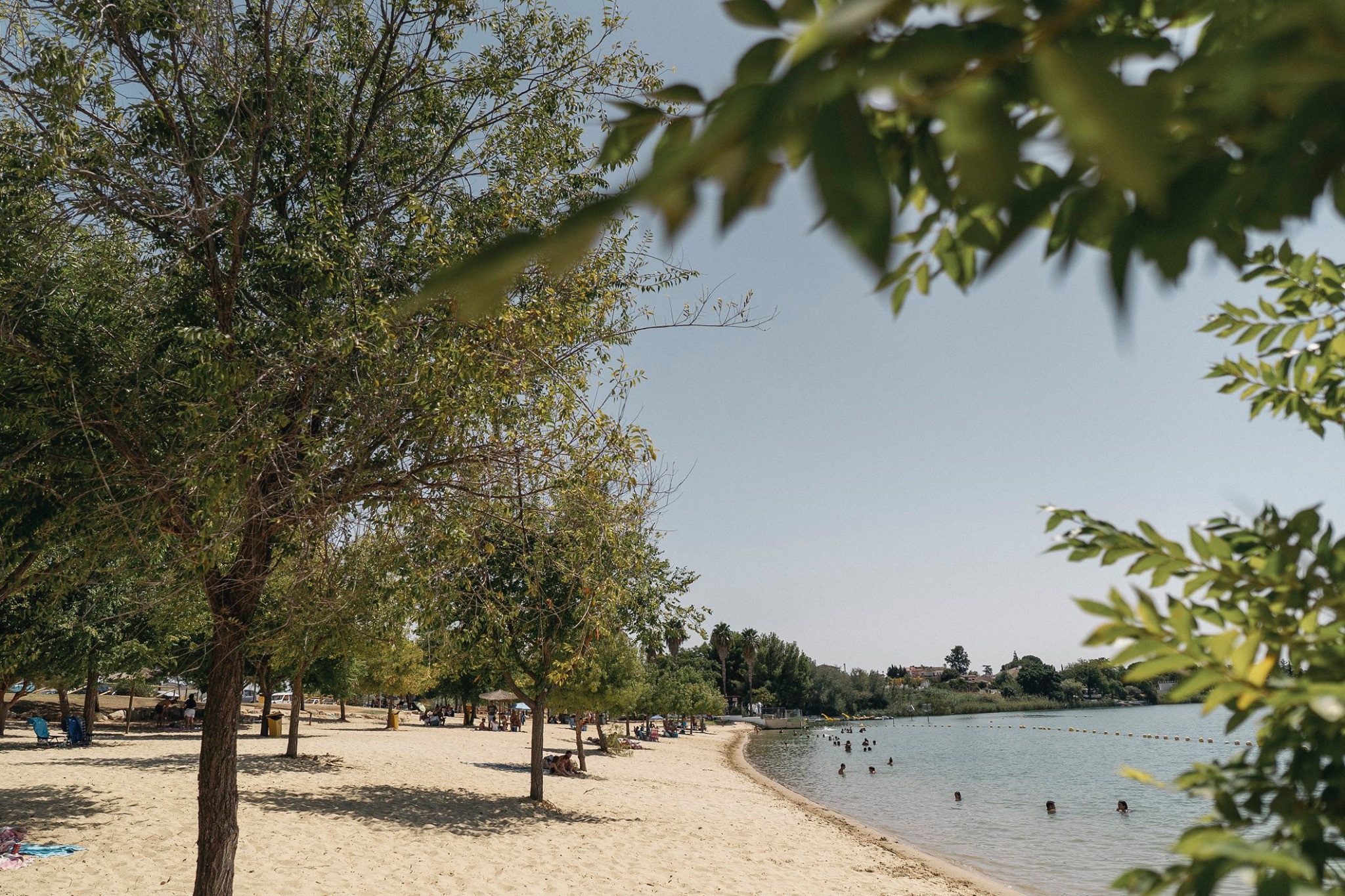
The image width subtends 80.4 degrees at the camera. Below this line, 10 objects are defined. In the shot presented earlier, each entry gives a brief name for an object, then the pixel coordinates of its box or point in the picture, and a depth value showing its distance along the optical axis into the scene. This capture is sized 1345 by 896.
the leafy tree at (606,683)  26.39
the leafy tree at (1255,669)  1.05
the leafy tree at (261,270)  6.12
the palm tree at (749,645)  118.94
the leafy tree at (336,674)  39.43
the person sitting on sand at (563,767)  28.19
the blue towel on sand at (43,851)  12.10
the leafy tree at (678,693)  57.72
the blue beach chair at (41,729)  26.86
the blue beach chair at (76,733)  27.27
